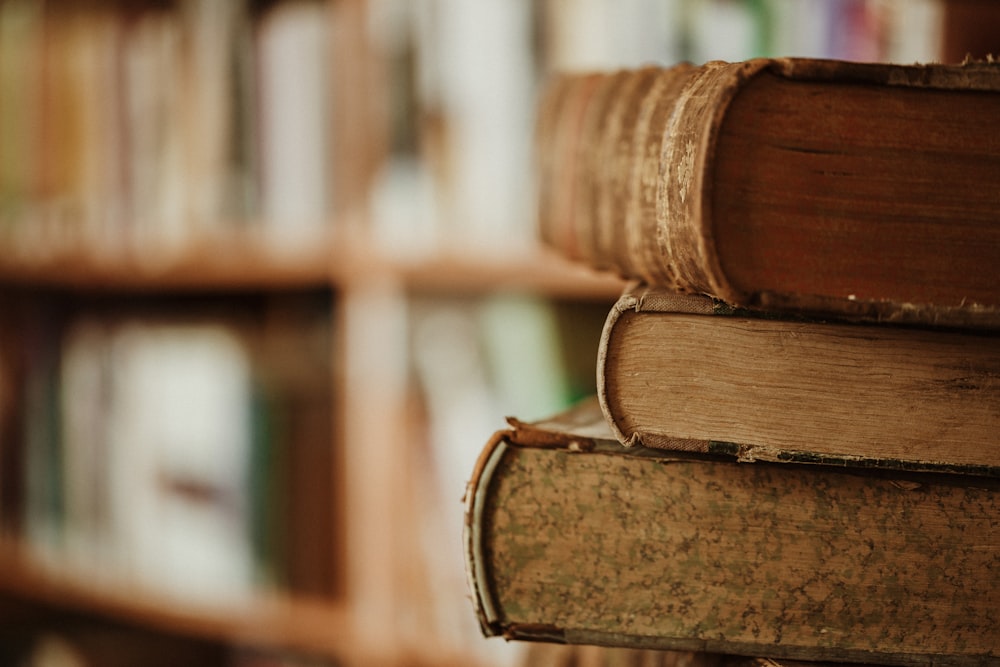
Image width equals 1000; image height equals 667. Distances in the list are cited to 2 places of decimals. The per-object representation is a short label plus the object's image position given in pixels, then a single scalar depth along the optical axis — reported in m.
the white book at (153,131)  1.34
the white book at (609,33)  1.00
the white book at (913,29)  0.80
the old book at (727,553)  0.62
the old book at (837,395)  0.61
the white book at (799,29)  0.95
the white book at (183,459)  1.35
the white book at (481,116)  1.07
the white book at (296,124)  1.21
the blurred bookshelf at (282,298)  1.09
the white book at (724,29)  0.98
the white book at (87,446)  1.50
